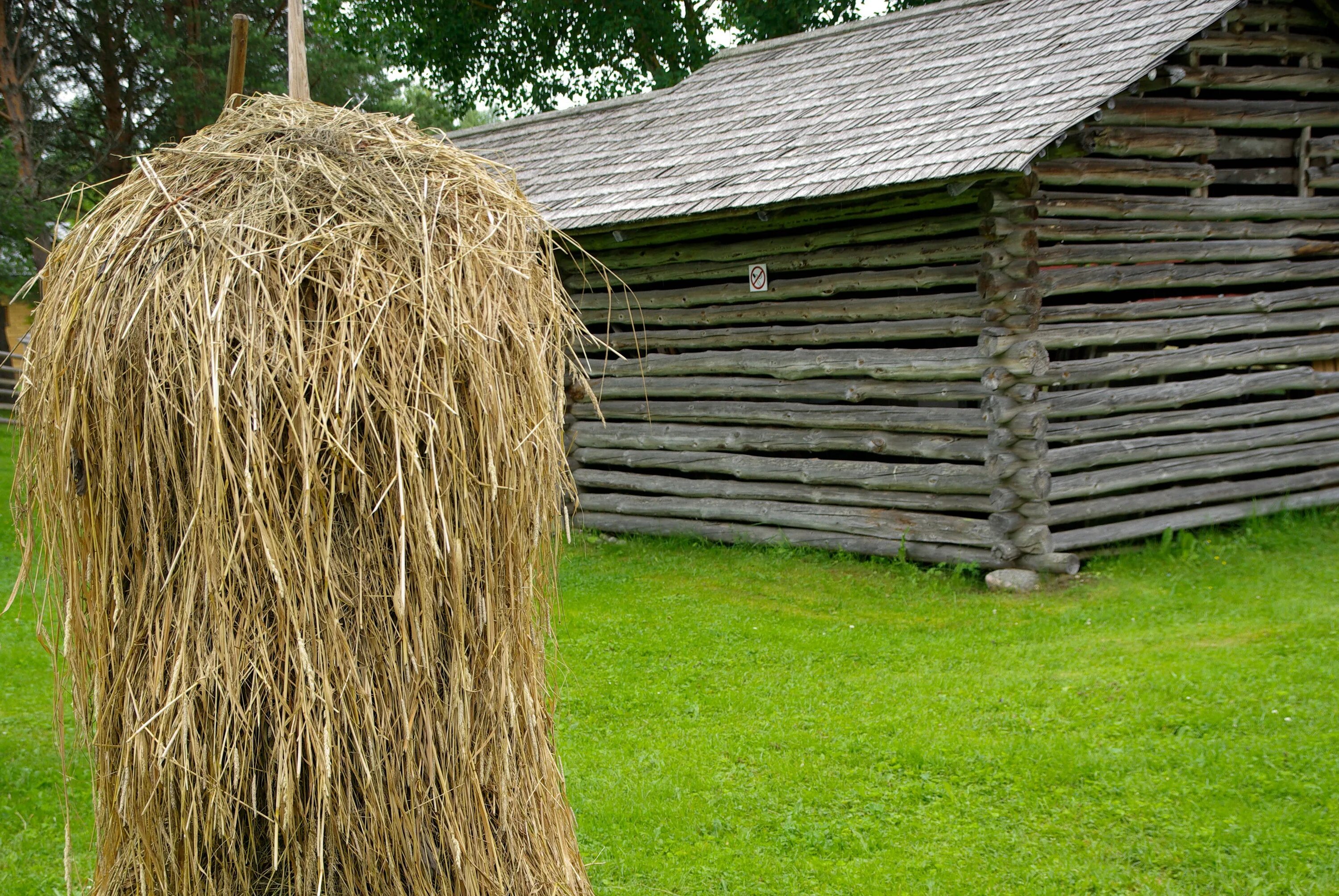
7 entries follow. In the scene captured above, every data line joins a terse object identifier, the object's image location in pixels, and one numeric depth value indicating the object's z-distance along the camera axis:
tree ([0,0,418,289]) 16.75
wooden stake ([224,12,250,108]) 3.10
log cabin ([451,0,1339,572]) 8.48
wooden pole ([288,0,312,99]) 3.13
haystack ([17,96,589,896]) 2.47
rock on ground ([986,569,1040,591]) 8.36
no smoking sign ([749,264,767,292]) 10.03
